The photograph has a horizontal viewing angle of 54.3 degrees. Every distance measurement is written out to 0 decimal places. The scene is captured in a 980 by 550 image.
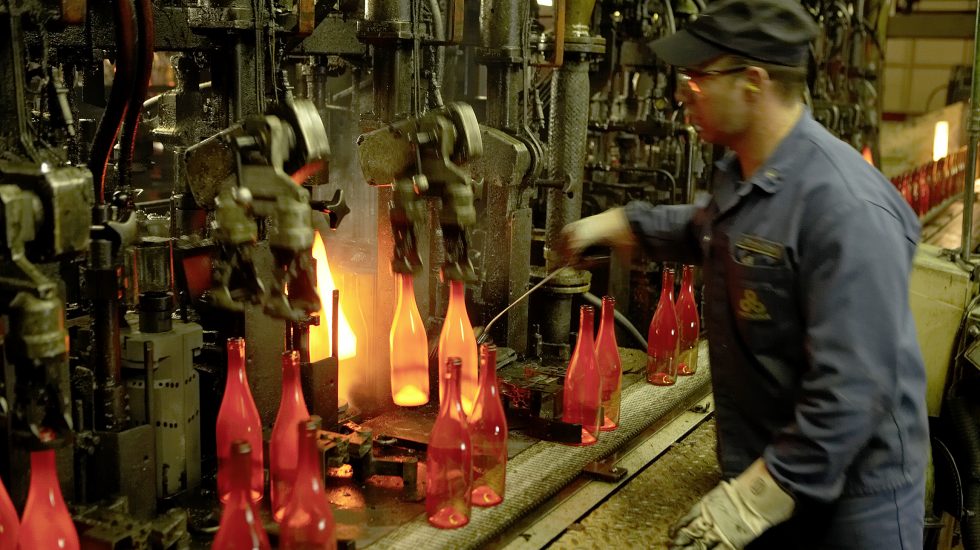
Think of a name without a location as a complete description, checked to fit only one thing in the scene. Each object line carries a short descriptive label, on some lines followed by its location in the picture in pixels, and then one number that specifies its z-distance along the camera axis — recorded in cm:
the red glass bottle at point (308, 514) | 200
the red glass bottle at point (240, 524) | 189
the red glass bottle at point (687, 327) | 360
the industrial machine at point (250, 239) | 181
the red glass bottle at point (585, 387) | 296
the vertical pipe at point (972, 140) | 360
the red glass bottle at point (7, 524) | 186
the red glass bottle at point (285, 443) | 234
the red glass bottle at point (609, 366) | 308
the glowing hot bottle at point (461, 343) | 298
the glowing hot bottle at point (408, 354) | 309
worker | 174
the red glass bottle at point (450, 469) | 235
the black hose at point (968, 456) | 350
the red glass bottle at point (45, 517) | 184
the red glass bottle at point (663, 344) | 355
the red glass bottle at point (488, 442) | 249
